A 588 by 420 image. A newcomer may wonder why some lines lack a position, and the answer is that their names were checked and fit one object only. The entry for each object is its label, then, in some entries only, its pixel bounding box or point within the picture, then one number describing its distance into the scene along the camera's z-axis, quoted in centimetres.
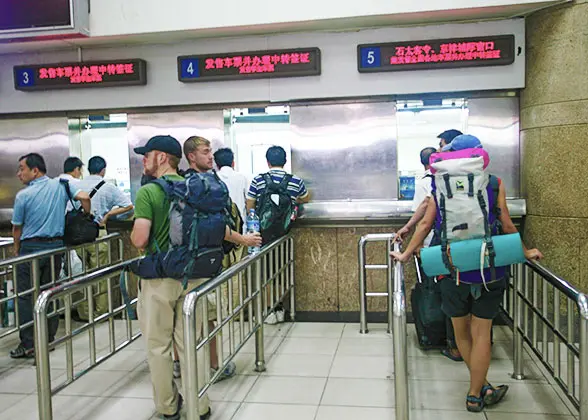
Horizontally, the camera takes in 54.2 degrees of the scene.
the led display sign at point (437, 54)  479
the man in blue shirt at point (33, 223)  439
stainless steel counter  500
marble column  434
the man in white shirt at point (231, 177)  487
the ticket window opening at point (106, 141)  581
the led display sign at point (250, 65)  505
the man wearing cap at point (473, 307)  311
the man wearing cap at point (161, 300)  297
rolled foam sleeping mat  291
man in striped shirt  479
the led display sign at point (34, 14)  473
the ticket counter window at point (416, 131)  548
